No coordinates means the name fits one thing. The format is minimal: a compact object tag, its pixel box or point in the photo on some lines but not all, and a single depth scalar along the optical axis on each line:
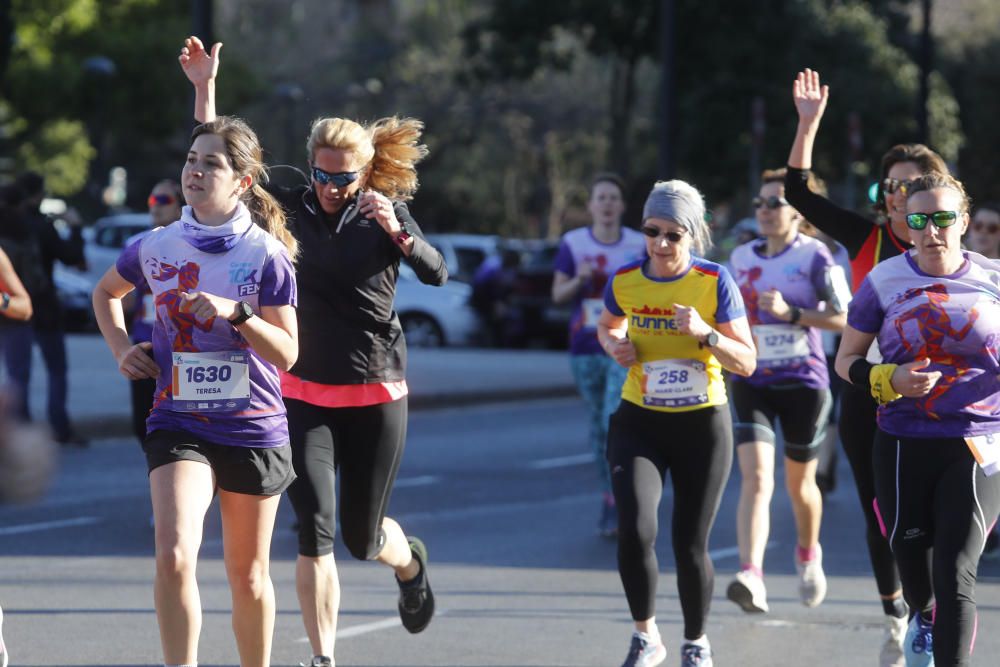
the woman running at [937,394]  10.45
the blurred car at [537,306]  50.47
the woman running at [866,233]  12.78
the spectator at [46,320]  24.31
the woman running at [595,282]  19.44
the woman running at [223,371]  10.08
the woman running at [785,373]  15.22
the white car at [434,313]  50.62
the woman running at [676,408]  12.30
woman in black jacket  11.67
